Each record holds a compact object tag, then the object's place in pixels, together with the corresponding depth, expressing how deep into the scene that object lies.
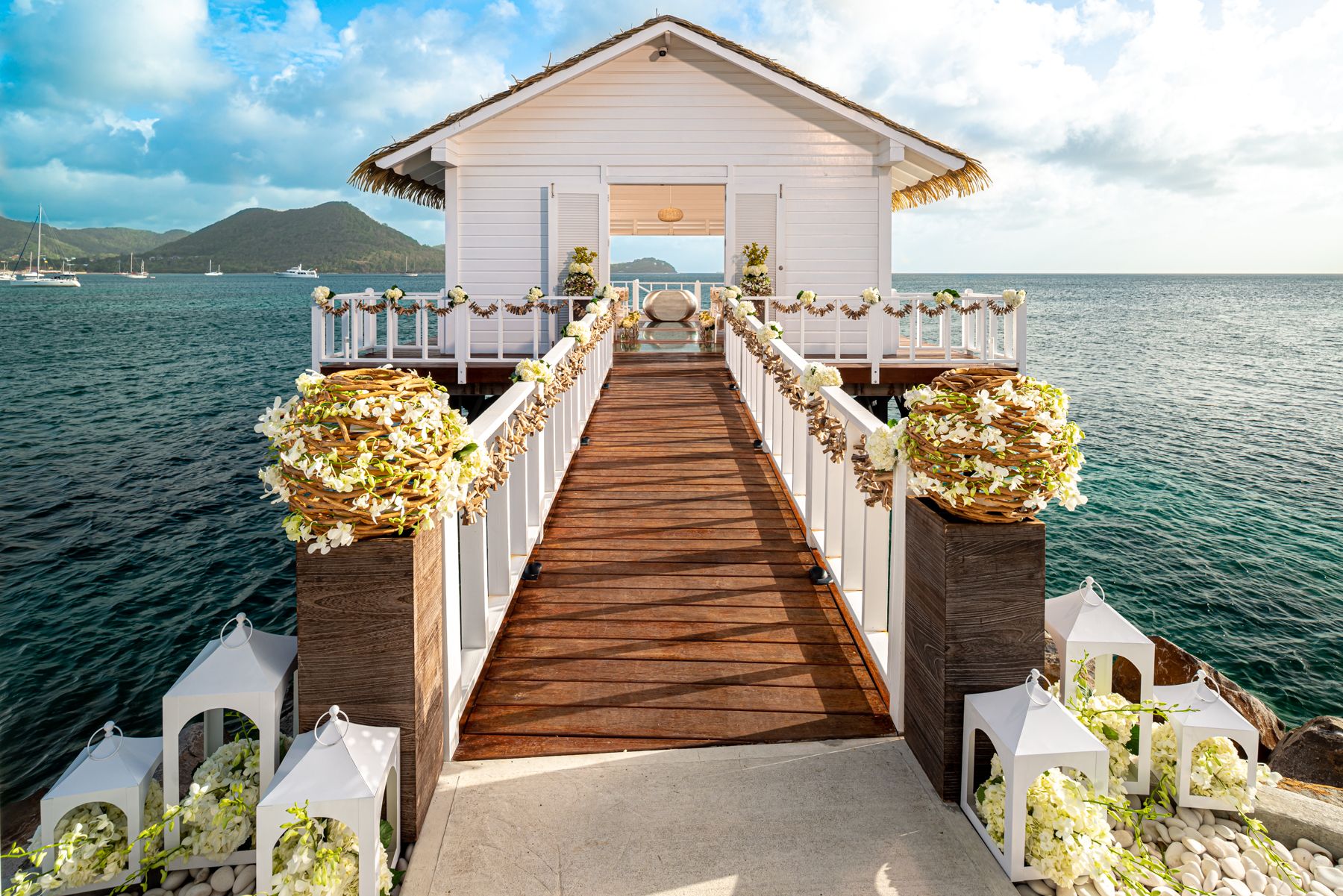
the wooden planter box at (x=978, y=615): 2.77
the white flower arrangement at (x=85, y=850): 2.40
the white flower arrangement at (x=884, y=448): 3.20
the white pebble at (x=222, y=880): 2.51
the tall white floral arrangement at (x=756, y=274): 13.18
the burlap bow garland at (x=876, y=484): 3.37
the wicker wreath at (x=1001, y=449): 2.66
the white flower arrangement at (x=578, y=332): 7.02
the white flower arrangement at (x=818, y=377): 4.70
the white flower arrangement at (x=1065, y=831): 2.35
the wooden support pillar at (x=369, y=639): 2.59
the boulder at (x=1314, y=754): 5.25
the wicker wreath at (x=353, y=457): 2.49
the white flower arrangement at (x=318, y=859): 2.22
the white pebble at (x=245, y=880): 2.49
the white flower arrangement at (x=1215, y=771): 2.86
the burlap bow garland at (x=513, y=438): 3.40
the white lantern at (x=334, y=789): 2.25
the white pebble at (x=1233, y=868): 2.67
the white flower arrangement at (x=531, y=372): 4.86
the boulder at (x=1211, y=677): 6.84
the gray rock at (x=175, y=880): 2.53
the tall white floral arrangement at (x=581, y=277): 13.13
